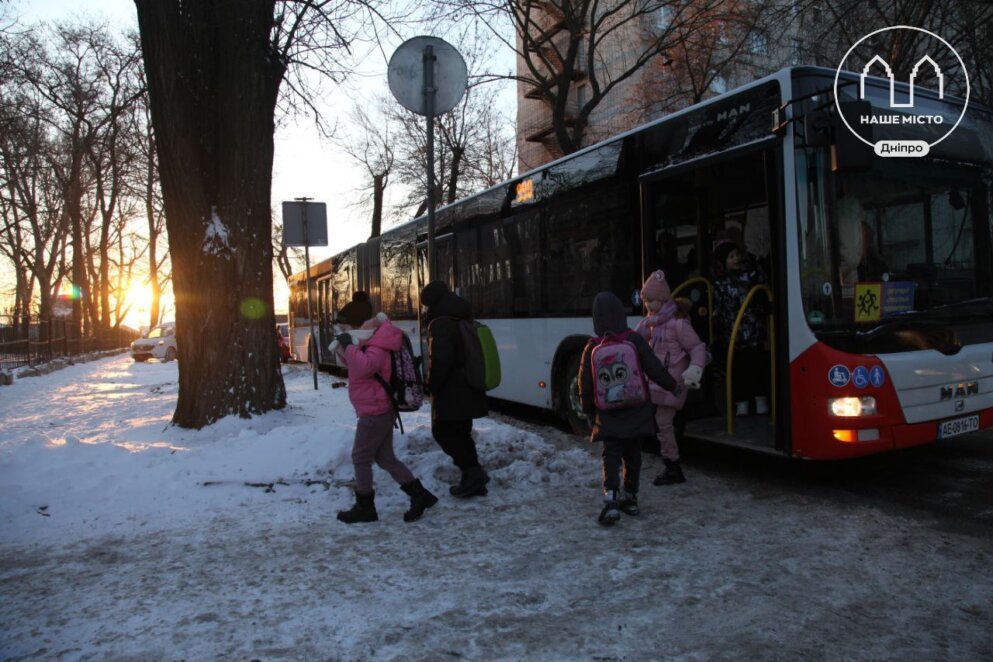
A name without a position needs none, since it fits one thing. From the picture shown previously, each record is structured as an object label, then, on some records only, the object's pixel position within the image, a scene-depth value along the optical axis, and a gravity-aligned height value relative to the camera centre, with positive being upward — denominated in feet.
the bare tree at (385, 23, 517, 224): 100.73 +23.69
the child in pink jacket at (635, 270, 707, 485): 18.30 -0.65
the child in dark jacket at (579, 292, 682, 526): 15.76 -2.09
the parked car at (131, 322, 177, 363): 106.22 -1.39
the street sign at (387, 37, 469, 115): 20.49 +7.24
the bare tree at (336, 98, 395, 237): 110.42 +23.21
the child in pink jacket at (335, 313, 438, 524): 15.70 -1.86
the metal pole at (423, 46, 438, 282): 20.38 +6.71
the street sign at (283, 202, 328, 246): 38.50 +5.81
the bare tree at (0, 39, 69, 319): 61.87 +21.13
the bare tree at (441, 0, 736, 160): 59.72 +24.97
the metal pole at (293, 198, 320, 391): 38.74 +6.17
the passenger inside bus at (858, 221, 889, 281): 16.69 +1.14
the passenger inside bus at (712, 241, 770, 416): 19.67 -0.32
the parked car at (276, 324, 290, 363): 81.54 -2.11
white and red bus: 16.33 +1.76
